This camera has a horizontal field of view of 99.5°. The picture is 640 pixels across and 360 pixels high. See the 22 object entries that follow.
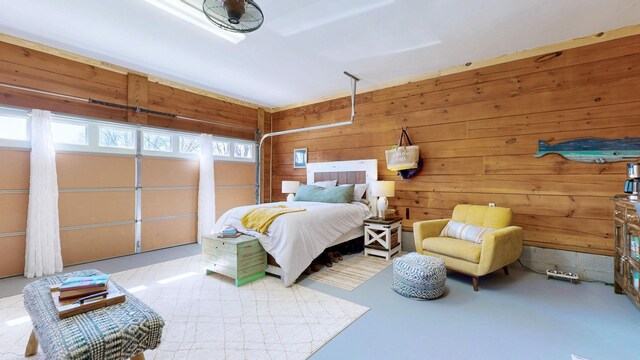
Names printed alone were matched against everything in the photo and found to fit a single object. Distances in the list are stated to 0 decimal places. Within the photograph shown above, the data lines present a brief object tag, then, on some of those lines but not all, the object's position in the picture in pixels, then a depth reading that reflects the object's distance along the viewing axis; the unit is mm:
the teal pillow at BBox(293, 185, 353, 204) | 4250
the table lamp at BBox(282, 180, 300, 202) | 5273
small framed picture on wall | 5625
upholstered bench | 1232
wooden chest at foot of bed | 2936
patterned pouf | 2539
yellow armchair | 2691
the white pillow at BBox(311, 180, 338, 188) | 4871
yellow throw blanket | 3079
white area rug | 1855
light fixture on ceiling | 2494
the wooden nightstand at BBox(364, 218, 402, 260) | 3861
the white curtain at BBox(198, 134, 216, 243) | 4797
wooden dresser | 2285
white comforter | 2928
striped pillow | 3016
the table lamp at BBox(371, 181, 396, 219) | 4113
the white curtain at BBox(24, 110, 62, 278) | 3201
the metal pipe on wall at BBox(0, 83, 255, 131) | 3234
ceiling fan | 1969
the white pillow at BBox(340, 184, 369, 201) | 4547
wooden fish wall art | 2865
